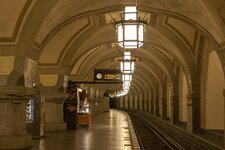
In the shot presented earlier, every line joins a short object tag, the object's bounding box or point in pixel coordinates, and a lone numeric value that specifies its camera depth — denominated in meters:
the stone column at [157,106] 38.96
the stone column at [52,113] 16.11
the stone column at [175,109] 25.12
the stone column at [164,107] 32.62
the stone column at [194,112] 18.44
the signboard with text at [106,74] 19.65
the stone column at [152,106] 42.76
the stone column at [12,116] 9.98
